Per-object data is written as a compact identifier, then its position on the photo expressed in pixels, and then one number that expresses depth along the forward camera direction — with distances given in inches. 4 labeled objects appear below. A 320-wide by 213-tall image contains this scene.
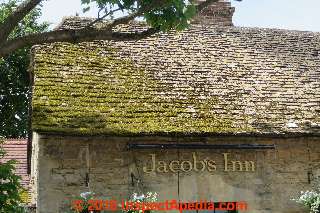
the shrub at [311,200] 305.9
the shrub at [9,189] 254.2
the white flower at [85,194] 287.0
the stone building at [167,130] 297.7
